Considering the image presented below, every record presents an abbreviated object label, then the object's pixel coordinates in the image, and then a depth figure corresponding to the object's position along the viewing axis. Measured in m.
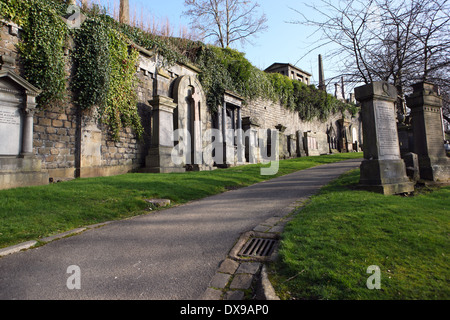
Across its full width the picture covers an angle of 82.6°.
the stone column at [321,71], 47.53
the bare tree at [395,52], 6.51
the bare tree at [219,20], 25.08
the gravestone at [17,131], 6.45
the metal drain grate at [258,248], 2.89
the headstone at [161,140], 10.57
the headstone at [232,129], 14.44
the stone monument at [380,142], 5.95
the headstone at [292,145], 20.20
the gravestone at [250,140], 16.38
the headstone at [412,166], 6.88
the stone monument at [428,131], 7.30
